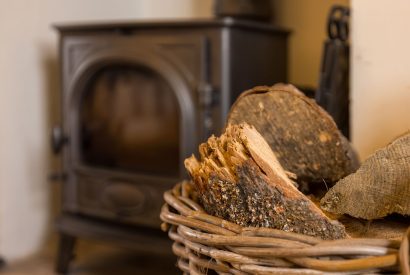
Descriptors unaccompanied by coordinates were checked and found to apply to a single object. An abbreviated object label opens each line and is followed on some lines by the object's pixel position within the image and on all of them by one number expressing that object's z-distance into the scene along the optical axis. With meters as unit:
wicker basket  0.78
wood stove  2.00
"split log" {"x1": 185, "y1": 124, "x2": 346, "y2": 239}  0.94
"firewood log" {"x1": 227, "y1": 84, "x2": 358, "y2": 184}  1.30
